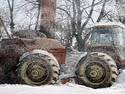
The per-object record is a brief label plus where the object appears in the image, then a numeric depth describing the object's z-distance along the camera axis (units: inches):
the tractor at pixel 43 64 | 326.4
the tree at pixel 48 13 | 351.3
